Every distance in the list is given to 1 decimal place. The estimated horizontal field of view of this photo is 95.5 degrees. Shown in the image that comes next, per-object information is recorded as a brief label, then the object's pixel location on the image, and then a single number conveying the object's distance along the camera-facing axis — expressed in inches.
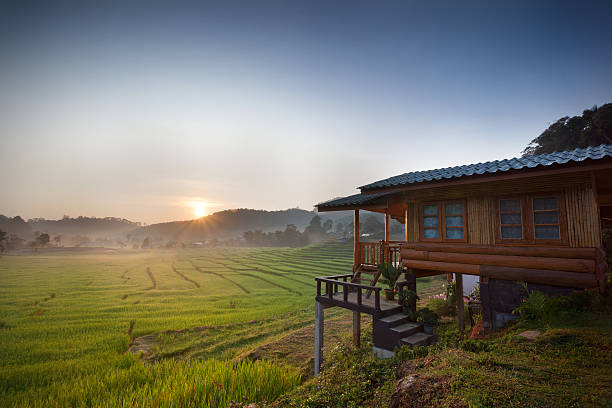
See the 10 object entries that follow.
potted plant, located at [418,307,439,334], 360.2
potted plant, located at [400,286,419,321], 375.4
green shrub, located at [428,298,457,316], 550.3
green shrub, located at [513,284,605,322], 282.5
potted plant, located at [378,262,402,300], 409.1
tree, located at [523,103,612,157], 1226.6
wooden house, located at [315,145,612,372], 294.5
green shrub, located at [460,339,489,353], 247.0
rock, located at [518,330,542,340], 248.5
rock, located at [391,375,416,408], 190.1
